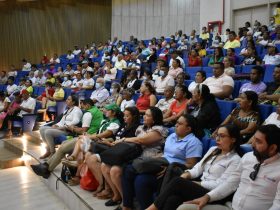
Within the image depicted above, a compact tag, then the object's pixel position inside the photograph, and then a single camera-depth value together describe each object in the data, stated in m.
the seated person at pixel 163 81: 4.89
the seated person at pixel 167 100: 4.09
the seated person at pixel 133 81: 5.74
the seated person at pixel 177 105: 3.63
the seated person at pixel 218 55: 5.55
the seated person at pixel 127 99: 4.71
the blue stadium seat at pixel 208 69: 5.16
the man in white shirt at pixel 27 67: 11.35
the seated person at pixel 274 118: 2.50
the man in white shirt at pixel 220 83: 3.79
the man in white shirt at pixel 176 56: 5.78
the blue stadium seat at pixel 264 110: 2.86
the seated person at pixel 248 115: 2.70
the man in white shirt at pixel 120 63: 8.12
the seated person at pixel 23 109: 6.18
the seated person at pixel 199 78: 4.19
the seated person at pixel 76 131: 3.69
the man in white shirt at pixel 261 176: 1.79
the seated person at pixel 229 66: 4.57
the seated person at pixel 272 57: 4.90
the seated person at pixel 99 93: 6.05
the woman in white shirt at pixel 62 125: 4.32
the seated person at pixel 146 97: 4.42
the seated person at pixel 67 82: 8.09
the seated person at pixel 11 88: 8.44
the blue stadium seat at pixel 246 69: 4.78
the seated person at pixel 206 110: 3.11
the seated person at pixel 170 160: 2.40
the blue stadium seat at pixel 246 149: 2.27
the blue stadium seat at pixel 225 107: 3.23
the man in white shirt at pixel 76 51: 11.95
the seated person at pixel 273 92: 3.18
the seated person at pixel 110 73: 7.36
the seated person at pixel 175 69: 5.26
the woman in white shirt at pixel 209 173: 2.03
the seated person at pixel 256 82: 3.59
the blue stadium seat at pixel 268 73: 4.26
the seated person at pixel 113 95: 5.70
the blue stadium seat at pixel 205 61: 6.24
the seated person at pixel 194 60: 6.09
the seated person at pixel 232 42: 7.30
